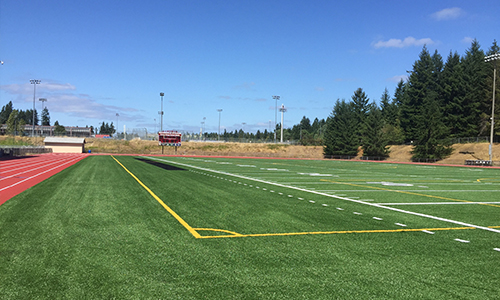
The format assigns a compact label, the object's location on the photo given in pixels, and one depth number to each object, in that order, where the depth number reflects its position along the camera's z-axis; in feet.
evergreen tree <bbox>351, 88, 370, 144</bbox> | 294.74
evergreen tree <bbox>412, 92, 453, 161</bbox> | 196.03
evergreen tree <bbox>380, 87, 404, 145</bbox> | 251.39
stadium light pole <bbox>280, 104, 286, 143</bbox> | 341.84
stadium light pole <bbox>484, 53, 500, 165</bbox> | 158.20
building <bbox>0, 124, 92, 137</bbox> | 510.01
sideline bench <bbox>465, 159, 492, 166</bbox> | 153.26
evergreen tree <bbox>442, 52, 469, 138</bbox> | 218.16
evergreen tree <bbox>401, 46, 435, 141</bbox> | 244.01
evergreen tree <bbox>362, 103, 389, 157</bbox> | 230.68
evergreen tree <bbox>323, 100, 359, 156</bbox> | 250.16
